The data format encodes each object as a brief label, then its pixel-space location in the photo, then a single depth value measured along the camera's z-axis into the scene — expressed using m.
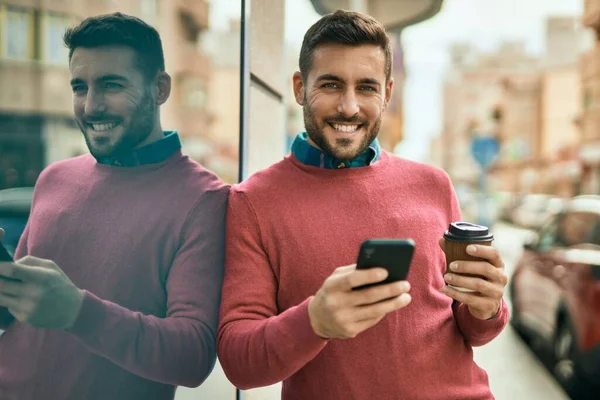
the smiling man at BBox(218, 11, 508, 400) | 1.81
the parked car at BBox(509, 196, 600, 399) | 5.01
